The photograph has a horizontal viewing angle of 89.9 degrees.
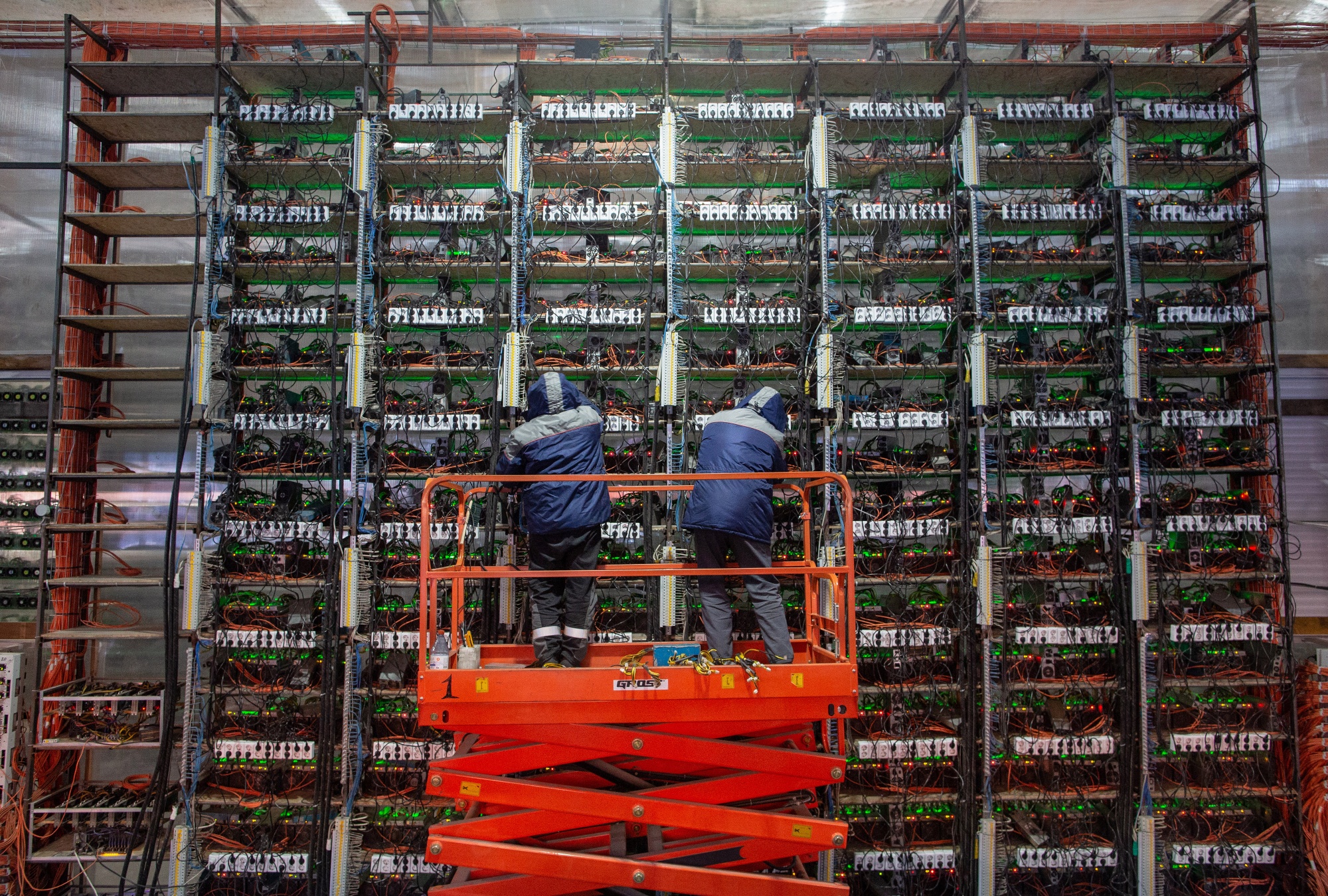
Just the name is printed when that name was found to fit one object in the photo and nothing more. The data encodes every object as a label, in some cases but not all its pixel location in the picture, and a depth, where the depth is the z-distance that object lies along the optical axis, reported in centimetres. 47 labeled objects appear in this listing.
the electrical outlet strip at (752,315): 534
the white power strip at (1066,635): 516
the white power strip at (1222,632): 531
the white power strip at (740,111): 543
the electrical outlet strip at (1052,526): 524
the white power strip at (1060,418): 538
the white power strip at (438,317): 537
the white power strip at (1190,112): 568
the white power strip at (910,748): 508
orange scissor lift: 320
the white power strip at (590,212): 537
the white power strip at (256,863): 503
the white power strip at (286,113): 553
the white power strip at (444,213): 545
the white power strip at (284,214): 550
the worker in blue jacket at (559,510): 388
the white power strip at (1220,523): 538
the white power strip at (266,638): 516
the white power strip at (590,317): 533
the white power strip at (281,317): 538
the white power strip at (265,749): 510
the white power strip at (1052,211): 555
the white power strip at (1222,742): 520
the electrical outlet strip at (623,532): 512
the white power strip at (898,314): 541
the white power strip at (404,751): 499
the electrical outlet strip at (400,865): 493
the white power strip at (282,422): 529
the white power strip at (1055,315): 546
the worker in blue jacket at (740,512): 382
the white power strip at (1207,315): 557
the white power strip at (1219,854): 513
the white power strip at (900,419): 529
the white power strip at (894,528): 519
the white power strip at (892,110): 555
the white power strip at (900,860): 507
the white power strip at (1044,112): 561
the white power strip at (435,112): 545
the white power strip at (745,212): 541
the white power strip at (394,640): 507
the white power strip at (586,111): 543
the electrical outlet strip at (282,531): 515
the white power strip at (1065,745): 513
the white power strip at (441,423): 529
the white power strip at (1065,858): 509
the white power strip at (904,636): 511
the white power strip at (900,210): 546
